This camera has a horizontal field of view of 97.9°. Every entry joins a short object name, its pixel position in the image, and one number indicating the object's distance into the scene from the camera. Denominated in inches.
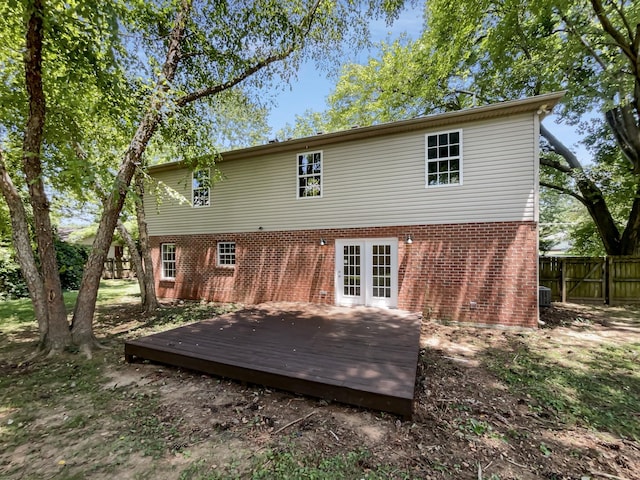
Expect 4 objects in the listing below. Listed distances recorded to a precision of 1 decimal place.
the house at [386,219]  249.8
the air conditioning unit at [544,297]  311.1
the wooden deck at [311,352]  123.3
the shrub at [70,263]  506.0
